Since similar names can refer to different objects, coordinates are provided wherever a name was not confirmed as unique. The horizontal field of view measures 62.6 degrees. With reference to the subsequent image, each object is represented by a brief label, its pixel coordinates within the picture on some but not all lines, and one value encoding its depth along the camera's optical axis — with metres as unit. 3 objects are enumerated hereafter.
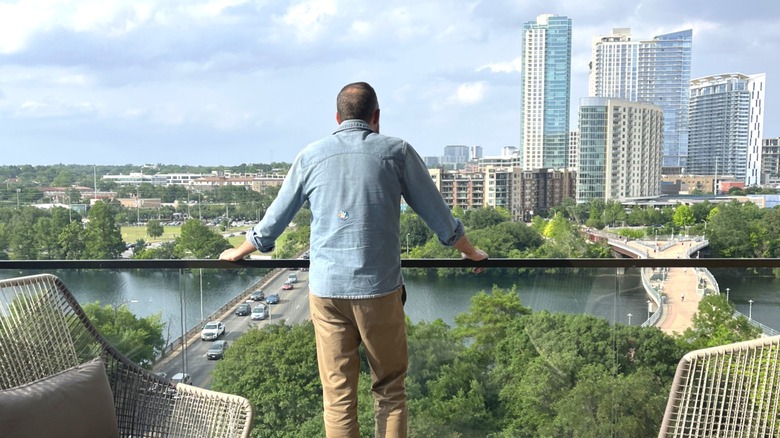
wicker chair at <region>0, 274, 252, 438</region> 1.77
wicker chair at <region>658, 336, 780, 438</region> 1.76
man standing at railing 1.70
